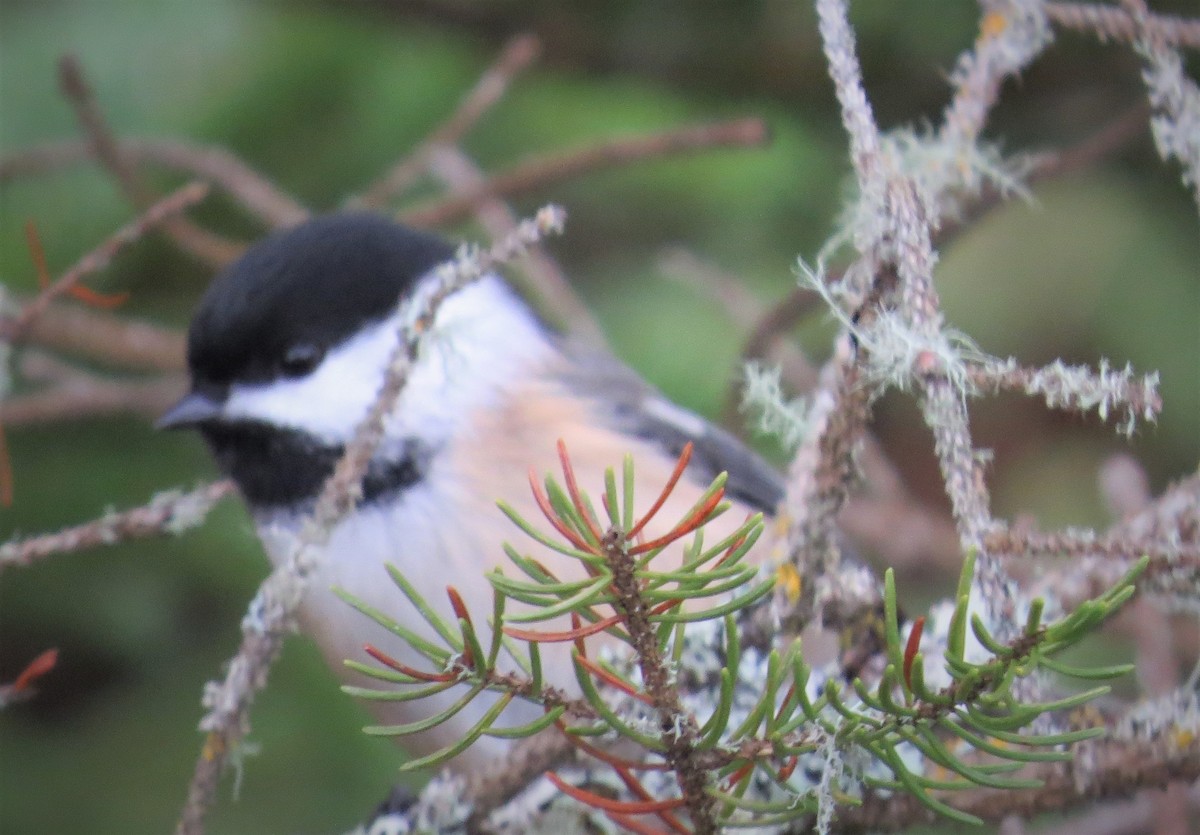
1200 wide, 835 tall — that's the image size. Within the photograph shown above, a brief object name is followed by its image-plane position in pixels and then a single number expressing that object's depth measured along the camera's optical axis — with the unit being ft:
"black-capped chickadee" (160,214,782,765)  6.20
